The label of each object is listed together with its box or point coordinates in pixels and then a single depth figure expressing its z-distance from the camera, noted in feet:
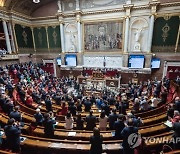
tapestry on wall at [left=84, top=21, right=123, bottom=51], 50.92
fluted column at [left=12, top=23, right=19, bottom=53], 53.16
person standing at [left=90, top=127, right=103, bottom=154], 11.32
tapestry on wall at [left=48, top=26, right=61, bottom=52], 59.93
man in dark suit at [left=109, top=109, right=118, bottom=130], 16.81
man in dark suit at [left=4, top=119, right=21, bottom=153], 11.99
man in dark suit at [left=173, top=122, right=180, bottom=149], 11.92
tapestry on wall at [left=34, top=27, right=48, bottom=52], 62.23
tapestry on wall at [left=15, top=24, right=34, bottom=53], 56.47
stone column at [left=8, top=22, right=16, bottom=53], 52.47
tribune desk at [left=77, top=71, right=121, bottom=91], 48.24
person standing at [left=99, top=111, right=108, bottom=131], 16.67
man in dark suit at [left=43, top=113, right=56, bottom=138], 14.73
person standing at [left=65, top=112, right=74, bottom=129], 16.71
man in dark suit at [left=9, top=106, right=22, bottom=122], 16.16
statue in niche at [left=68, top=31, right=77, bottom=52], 56.70
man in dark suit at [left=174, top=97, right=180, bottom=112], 17.57
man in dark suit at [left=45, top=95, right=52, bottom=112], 21.93
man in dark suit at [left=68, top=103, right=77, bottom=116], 20.64
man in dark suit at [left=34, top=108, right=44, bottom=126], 17.12
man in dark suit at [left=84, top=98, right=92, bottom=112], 22.81
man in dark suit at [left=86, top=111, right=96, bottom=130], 16.30
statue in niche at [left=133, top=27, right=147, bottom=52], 48.60
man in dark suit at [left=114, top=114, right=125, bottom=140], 14.08
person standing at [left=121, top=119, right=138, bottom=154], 11.30
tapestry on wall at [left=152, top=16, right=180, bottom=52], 44.96
